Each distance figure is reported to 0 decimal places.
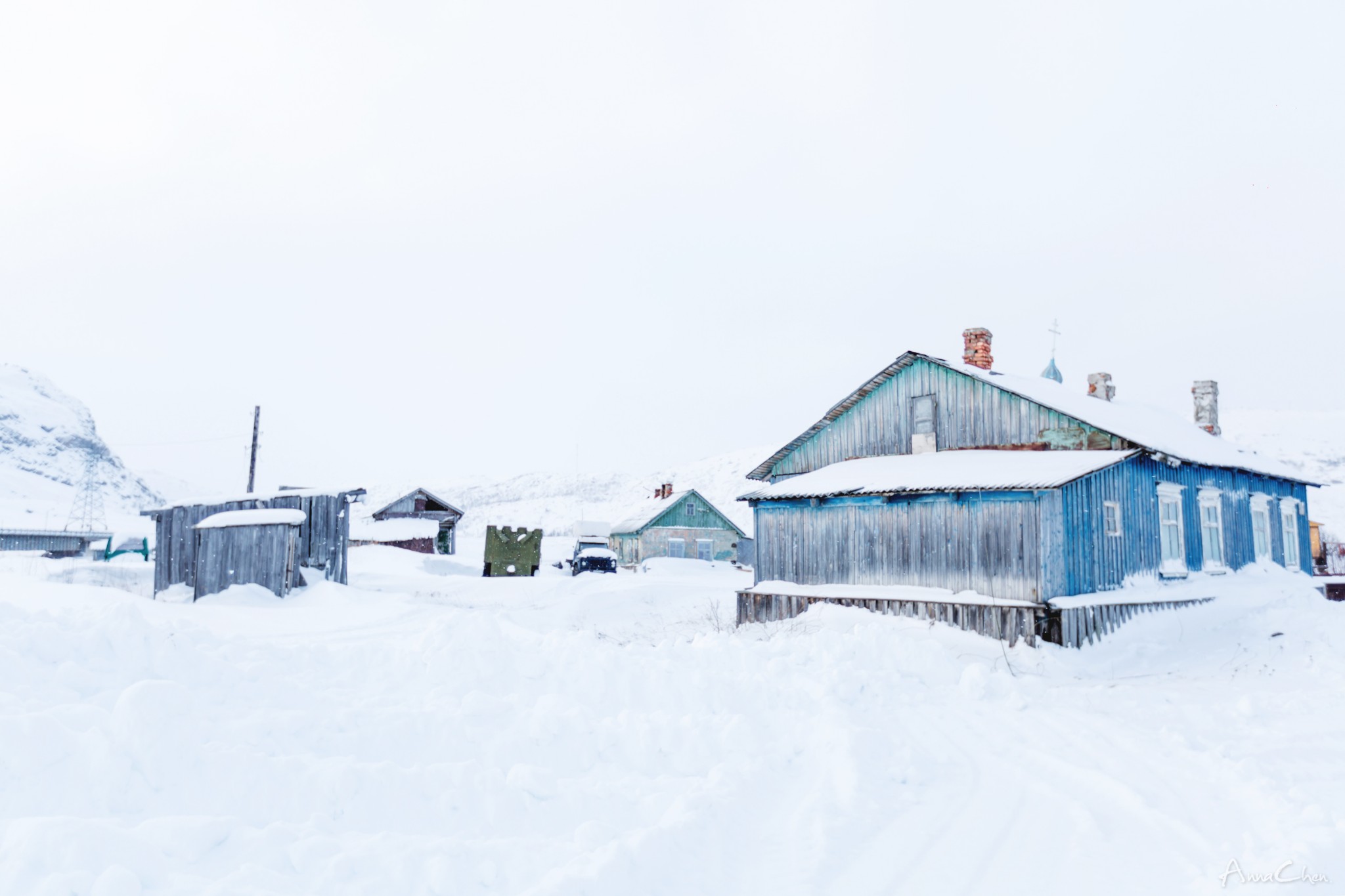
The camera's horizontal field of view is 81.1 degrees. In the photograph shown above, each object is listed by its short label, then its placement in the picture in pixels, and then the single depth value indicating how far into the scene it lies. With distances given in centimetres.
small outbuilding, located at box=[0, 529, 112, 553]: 5081
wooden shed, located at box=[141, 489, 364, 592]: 1988
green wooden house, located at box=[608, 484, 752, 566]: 4881
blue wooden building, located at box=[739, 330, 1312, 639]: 1512
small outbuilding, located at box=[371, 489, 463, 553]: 4941
